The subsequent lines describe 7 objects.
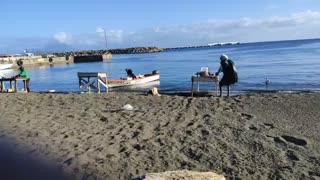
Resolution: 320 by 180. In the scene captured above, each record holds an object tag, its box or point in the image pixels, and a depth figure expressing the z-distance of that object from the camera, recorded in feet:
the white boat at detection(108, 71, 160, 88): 48.99
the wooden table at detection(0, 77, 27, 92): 35.61
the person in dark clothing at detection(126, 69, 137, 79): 51.54
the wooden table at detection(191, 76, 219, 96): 29.67
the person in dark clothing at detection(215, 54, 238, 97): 27.01
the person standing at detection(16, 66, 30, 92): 36.32
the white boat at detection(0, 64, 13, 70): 109.87
